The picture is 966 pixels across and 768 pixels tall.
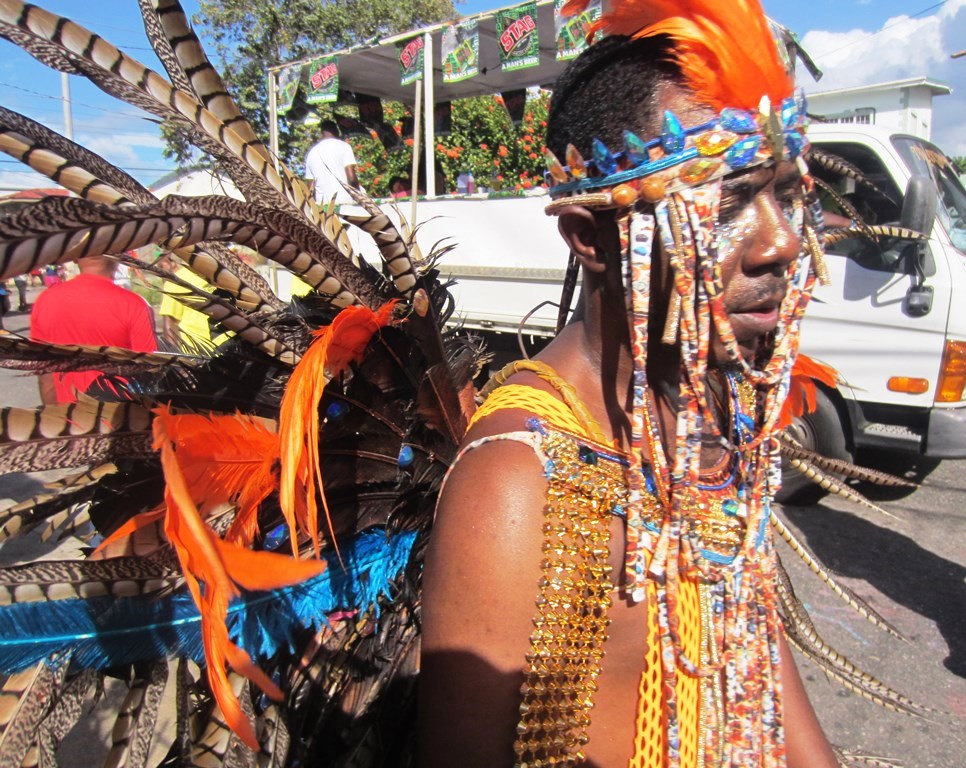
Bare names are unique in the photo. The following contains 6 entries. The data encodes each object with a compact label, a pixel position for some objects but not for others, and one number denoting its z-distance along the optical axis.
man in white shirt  7.14
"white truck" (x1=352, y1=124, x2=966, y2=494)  4.62
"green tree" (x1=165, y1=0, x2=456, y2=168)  17.50
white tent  7.73
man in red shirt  3.48
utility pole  20.11
